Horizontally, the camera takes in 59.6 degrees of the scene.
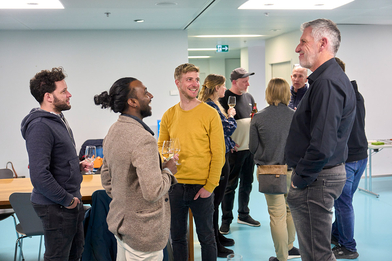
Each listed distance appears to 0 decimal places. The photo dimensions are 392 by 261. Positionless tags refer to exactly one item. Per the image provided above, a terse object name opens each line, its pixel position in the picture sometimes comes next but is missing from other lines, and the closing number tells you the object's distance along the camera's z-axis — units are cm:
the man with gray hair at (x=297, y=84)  382
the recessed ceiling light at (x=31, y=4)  416
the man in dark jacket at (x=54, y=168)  197
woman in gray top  276
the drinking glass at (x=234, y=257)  210
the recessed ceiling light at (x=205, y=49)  1106
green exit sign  953
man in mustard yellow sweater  237
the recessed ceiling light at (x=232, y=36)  789
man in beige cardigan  156
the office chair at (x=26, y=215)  256
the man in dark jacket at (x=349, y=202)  304
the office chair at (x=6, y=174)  378
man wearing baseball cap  374
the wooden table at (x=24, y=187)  270
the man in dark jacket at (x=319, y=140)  175
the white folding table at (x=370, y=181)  486
